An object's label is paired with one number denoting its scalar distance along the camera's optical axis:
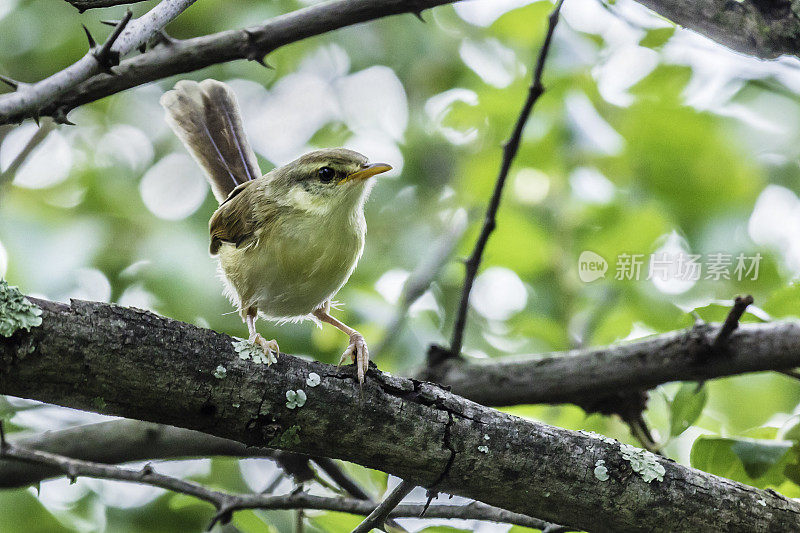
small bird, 7.22
